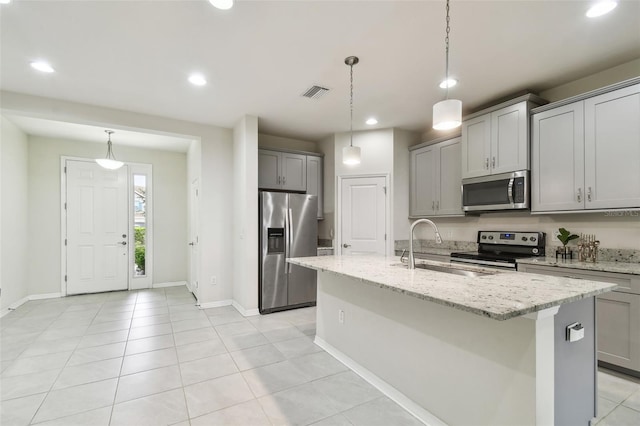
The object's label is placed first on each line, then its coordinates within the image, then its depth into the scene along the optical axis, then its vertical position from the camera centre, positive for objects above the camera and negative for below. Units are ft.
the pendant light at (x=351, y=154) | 9.42 +1.79
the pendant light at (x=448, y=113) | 6.23 +2.04
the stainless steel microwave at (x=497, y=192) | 10.61 +0.71
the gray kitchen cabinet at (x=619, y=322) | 7.58 -2.91
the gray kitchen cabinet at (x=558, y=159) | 9.33 +1.68
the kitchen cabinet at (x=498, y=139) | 10.54 +2.75
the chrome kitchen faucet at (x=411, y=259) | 7.41 -1.20
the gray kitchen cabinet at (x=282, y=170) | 15.38 +2.16
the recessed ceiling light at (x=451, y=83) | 10.04 +4.38
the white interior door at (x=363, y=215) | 15.14 -0.21
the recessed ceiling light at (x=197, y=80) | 9.82 +4.41
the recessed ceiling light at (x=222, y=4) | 6.35 +4.45
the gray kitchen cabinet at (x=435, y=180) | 13.47 +1.47
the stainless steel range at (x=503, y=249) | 10.70 -1.48
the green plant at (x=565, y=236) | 9.78 -0.83
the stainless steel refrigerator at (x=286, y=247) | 13.84 -1.73
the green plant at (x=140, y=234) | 18.98 -1.43
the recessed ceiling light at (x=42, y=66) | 8.89 +4.39
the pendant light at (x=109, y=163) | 15.30 +2.52
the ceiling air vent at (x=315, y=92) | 10.80 +4.42
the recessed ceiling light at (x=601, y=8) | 6.57 +4.53
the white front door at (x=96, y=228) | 17.13 -0.98
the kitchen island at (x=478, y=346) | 4.48 -2.49
